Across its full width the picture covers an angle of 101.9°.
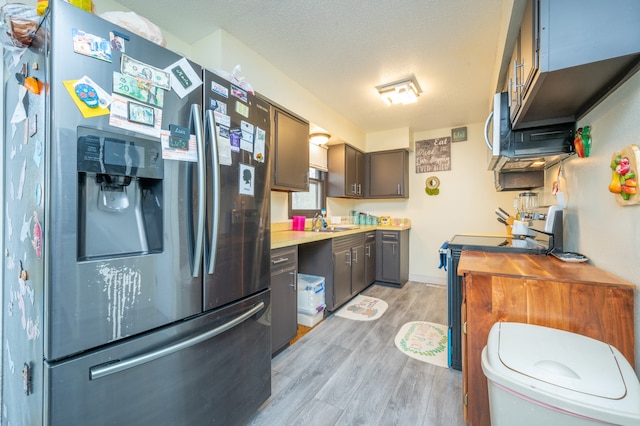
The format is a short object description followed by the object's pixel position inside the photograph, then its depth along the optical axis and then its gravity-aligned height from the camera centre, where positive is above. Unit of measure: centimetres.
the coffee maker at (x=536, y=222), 166 -6
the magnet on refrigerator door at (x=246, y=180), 128 +17
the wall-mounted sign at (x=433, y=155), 400 +92
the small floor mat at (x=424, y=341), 203 -111
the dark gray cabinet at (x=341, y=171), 371 +61
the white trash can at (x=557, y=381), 71 -51
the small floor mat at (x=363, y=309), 277 -109
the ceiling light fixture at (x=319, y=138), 333 +98
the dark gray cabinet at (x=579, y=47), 92 +62
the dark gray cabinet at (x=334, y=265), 276 -58
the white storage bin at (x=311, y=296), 254 -83
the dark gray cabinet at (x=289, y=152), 245 +62
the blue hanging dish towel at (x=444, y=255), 206 -36
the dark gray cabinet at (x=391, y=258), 372 -65
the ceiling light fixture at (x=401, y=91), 264 +131
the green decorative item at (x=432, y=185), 405 +44
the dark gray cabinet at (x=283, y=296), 195 -66
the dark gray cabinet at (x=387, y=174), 404 +63
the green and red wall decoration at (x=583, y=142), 140 +39
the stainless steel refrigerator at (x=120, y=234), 78 -8
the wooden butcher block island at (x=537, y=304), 104 -40
